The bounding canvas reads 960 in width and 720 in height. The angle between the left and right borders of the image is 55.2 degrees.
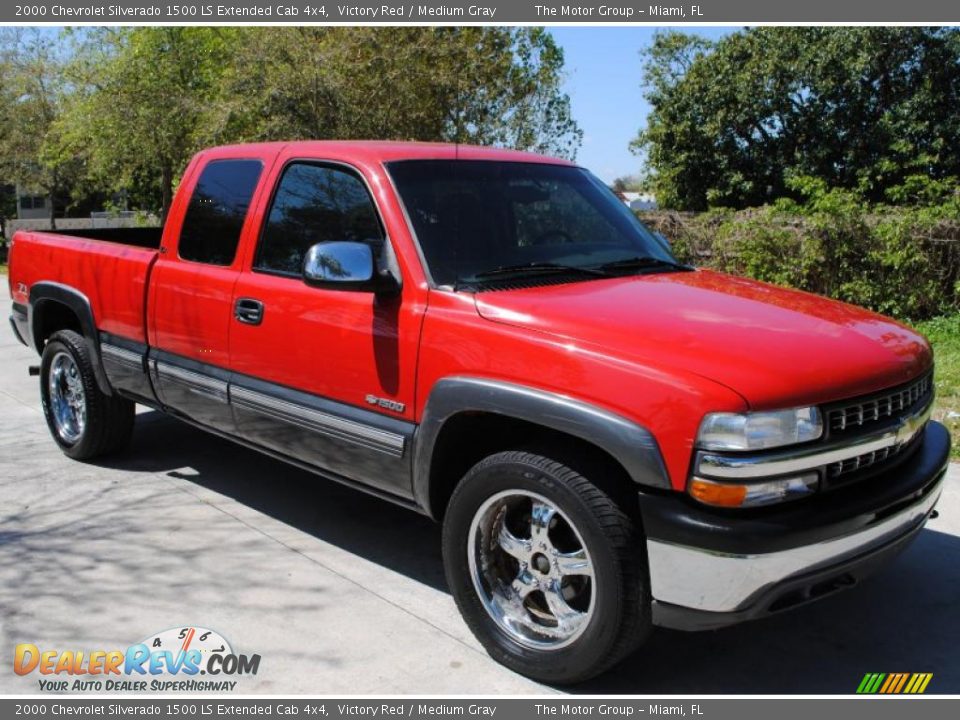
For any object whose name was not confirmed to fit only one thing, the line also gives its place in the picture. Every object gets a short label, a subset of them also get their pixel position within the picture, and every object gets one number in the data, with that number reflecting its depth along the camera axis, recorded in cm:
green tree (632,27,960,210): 1809
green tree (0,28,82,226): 3141
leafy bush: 985
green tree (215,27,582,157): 1413
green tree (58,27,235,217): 1983
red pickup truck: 290
